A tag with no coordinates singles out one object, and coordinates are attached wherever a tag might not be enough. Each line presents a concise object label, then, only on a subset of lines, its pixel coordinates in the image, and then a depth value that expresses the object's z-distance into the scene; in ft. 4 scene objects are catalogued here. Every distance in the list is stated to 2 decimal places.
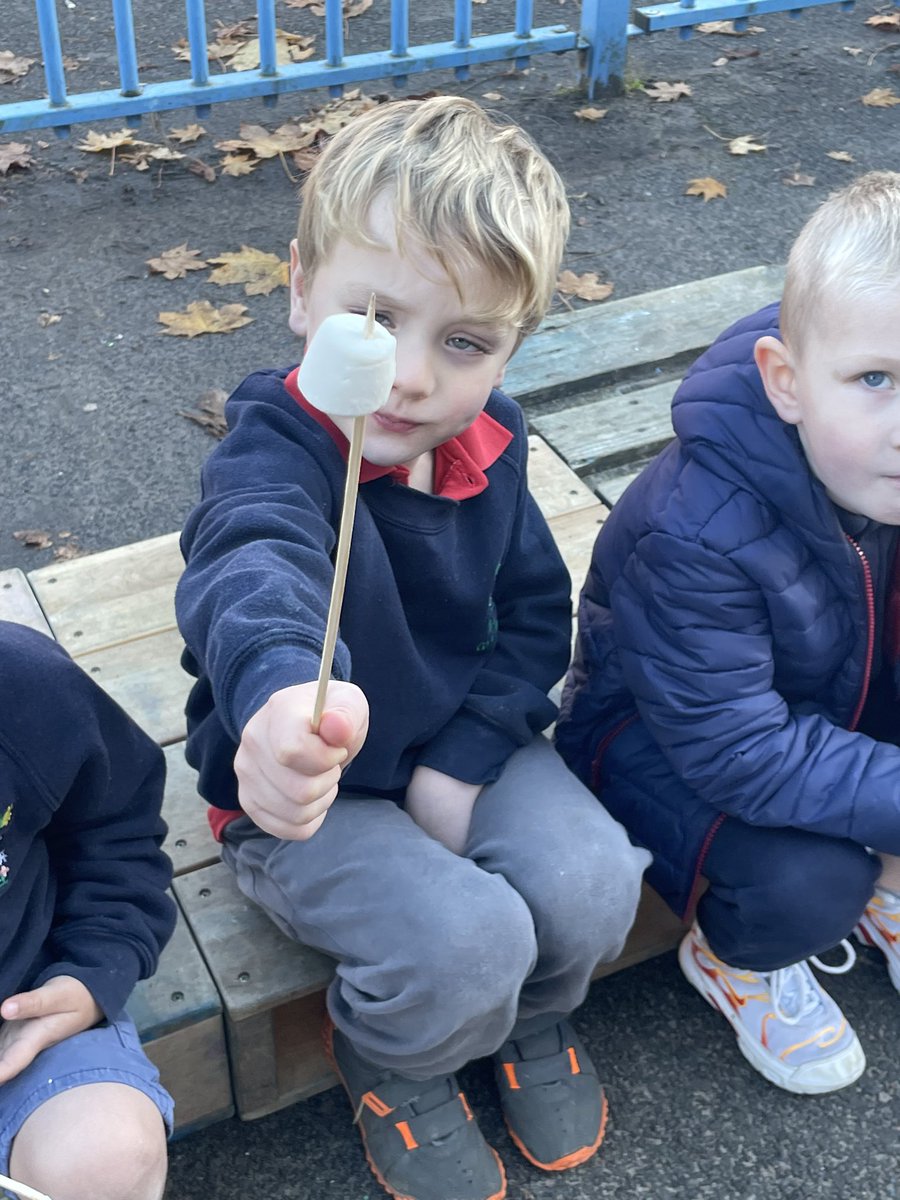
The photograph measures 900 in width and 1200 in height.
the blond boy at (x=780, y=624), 5.75
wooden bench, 5.90
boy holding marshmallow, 5.17
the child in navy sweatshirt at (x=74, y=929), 4.95
